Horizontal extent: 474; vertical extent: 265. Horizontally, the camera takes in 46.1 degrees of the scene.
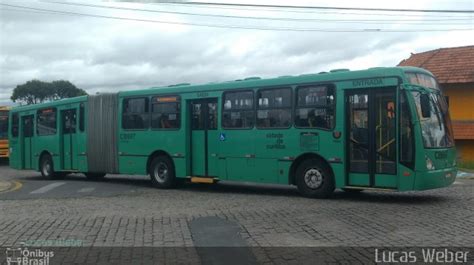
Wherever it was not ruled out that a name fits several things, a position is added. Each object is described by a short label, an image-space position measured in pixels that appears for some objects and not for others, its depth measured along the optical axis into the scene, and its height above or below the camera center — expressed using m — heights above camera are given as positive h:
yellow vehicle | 29.69 -0.15
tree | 51.97 +3.99
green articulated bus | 11.23 -0.04
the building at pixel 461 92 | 23.80 +1.60
